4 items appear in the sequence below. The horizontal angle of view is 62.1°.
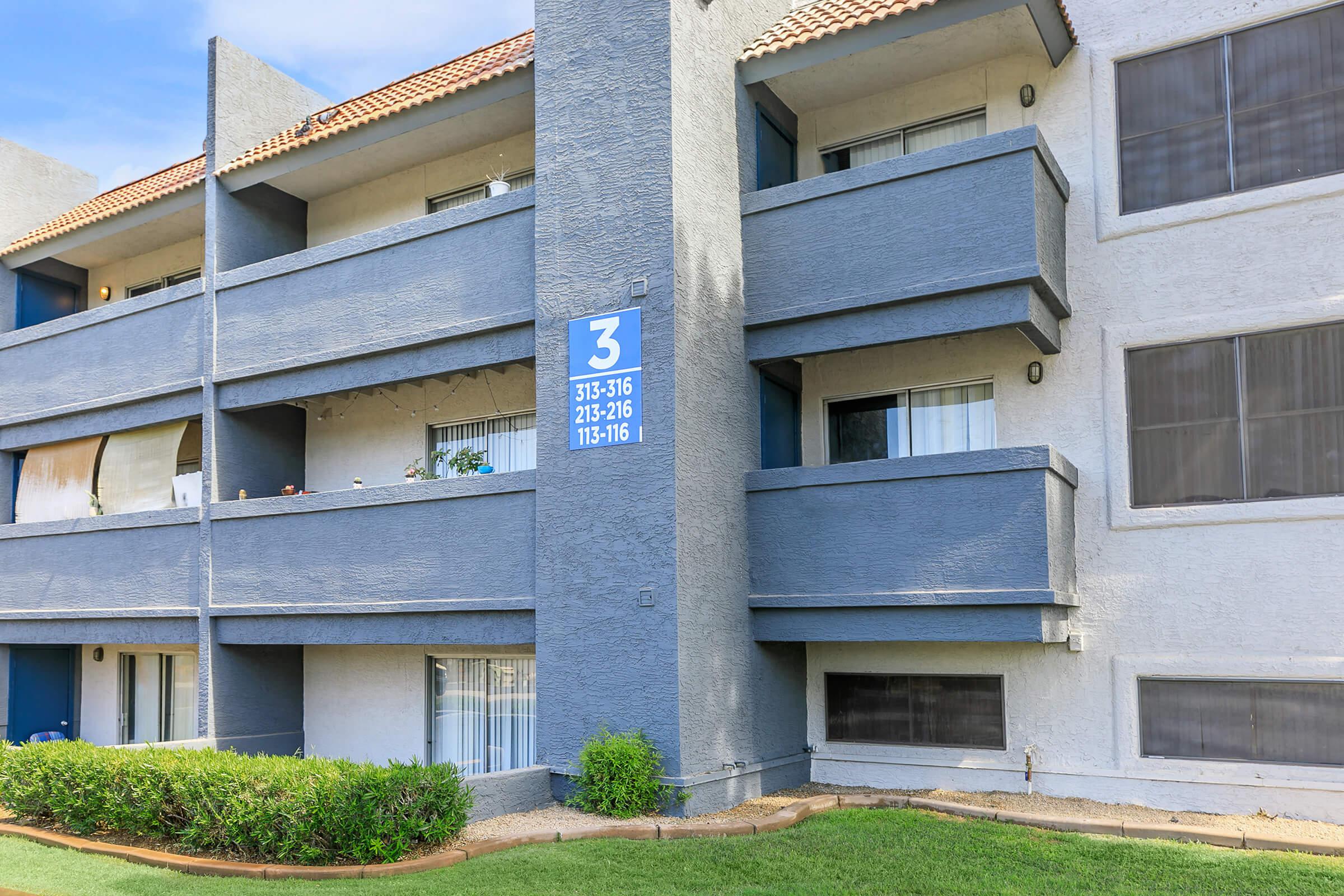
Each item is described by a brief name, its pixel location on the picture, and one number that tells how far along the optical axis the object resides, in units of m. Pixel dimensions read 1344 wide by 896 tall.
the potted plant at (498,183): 13.88
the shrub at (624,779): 10.52
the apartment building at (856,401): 10.61
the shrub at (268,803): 9.28
